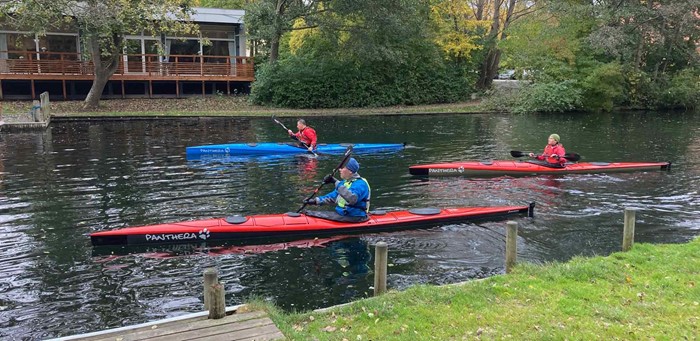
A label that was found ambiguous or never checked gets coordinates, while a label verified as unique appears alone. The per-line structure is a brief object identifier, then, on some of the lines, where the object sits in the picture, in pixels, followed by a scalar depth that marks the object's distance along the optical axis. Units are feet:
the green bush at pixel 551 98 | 107.76
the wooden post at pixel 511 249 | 23.87
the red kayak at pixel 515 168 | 50.21
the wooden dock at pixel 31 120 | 74.33
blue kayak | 58.29
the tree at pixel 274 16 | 94.73
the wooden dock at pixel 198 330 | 17.31
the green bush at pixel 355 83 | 103.96
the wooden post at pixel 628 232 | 26.73
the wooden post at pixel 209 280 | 18.21
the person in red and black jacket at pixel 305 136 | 58.60
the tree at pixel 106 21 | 67.51
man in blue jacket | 32.37
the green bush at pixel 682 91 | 115.75
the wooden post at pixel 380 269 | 20.85
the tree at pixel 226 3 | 136.12
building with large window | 95.35
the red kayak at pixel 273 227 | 30.32
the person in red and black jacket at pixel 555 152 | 51.39
